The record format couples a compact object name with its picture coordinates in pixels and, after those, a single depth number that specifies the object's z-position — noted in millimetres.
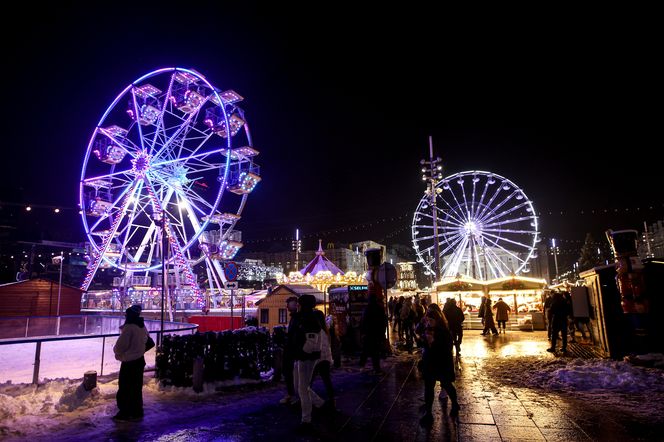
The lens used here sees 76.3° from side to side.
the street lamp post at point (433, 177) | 21734
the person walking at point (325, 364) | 5805
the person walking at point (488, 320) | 16953
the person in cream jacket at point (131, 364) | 5859
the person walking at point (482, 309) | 17306
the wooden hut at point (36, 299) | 23297
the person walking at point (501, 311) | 17688
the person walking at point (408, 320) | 12898
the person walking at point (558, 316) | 11172
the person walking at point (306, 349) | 5262
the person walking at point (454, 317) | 10359
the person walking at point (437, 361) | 5610
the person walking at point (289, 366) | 6138
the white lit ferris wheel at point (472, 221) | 28656
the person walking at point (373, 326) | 9211
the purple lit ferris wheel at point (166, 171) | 24078
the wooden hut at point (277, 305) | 14789
